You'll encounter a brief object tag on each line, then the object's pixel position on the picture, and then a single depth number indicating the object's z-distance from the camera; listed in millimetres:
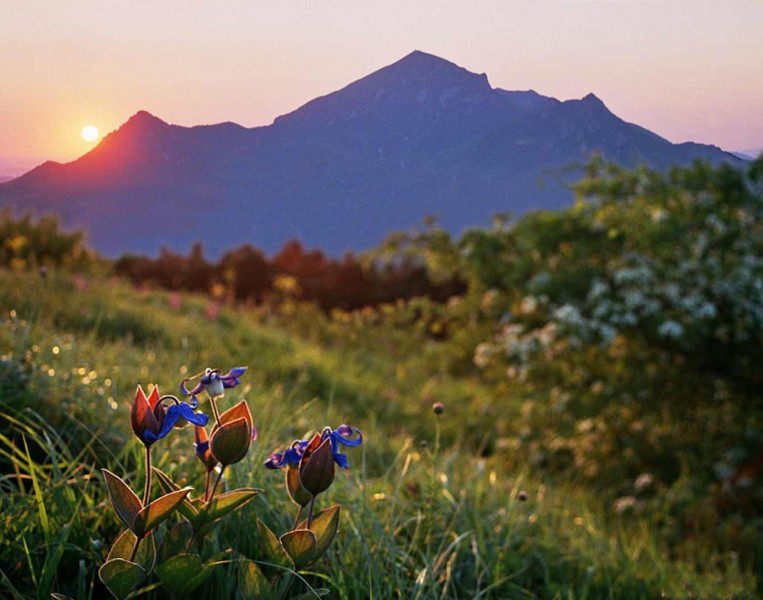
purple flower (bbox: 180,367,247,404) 1294
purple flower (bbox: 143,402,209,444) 1230
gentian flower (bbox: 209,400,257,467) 1324
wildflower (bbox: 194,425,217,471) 1480
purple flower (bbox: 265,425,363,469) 1360
